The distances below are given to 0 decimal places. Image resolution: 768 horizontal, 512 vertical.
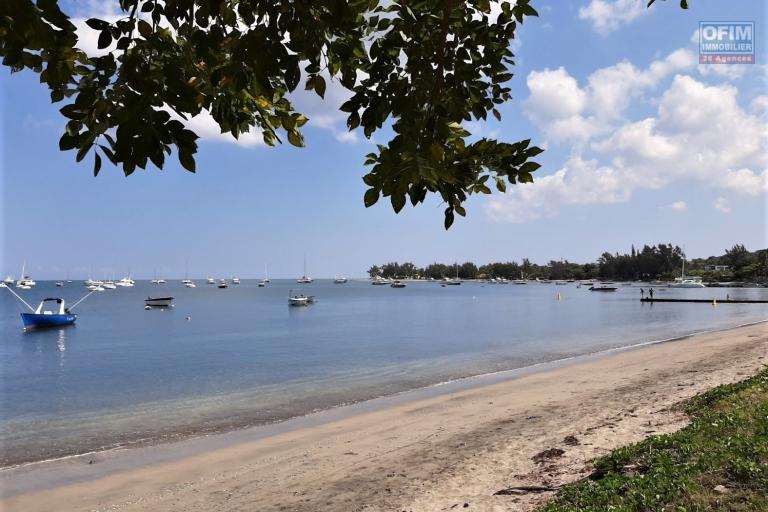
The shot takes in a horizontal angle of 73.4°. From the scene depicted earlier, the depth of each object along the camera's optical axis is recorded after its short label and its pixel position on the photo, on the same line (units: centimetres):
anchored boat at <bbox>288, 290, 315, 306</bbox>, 9725
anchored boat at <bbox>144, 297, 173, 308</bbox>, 9238
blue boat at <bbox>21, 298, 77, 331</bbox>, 5494
